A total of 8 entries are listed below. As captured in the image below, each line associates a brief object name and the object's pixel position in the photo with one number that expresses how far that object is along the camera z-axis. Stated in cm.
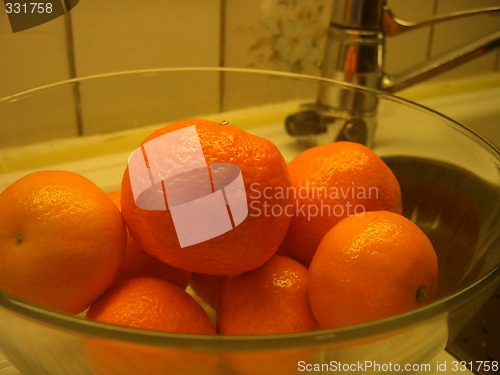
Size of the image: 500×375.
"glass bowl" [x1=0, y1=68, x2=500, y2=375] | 27
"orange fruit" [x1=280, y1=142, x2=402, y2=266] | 43
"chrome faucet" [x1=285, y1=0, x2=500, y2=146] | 71
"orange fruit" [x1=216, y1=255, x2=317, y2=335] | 37
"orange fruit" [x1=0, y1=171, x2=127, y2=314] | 35
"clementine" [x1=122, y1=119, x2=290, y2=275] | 37
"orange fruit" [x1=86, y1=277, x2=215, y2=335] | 35
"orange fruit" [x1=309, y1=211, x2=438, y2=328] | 35
